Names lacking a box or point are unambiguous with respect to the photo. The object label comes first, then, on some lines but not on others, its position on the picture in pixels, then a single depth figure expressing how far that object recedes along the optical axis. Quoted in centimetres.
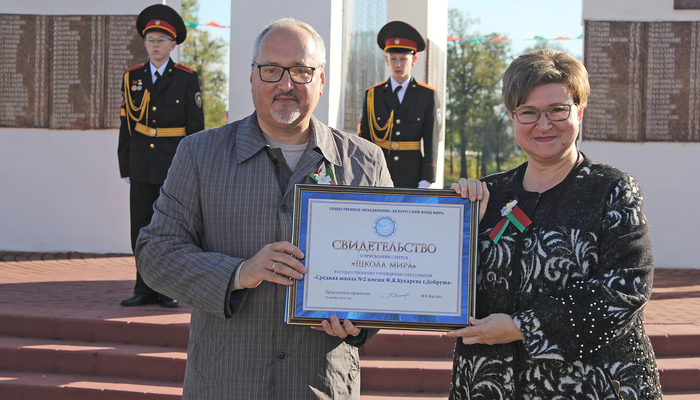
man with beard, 186
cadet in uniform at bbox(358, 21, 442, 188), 601
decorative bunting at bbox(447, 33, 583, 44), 1138
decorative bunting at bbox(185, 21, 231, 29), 1094
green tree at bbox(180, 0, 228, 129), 2227
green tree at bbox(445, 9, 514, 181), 2681
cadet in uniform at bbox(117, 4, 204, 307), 516
